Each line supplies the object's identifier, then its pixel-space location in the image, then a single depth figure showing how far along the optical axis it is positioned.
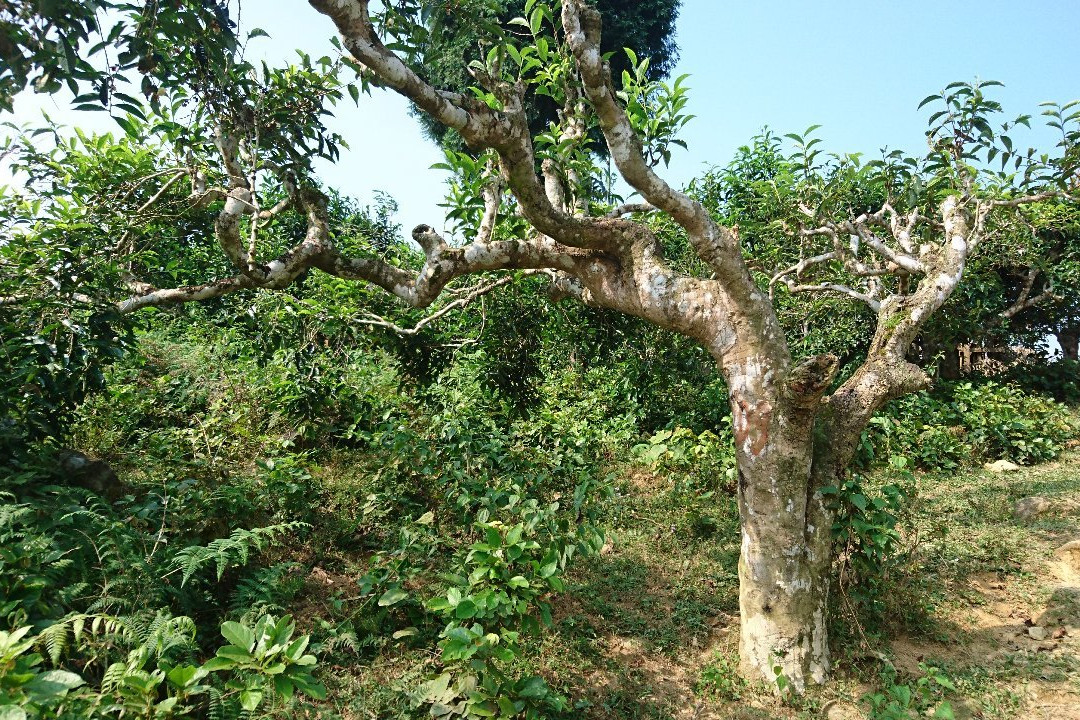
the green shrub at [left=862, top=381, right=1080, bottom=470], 8.15
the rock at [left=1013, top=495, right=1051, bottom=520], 6.01
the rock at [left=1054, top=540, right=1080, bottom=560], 5.02
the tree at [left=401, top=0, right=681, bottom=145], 14.19
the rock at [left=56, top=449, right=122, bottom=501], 4.38
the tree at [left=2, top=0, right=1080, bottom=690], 3.46
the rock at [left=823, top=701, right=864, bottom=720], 3.43
